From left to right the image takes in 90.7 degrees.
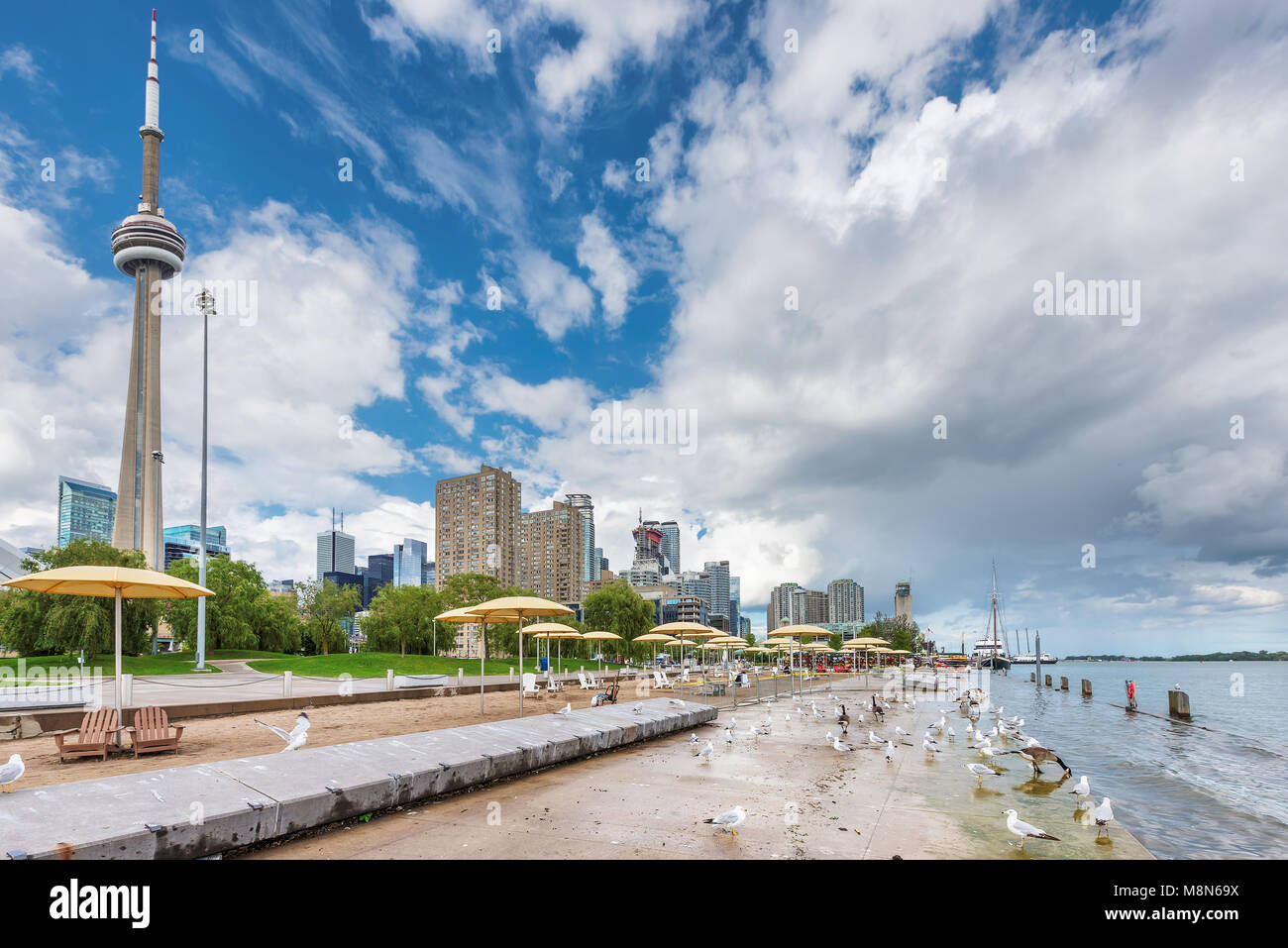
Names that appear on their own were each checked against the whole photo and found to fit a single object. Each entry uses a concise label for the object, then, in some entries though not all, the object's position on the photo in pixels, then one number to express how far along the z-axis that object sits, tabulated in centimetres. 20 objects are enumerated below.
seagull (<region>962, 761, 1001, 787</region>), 1127
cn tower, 10775
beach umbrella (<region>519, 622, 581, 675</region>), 2725
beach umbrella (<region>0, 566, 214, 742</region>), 1096
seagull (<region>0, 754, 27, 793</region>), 693
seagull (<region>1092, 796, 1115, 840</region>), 843
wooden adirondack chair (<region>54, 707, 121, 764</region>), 1045
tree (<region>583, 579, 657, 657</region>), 6488
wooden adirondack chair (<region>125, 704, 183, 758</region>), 1100
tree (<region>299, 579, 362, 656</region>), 6738
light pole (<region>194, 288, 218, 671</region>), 3362
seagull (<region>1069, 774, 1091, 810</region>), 1030
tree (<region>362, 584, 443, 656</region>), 5912
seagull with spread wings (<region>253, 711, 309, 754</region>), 1045
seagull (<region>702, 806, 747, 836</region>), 688
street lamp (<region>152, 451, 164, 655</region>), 9664
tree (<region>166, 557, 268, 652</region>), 4625
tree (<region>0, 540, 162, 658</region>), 3291
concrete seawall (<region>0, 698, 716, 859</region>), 506
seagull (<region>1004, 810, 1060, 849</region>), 728
